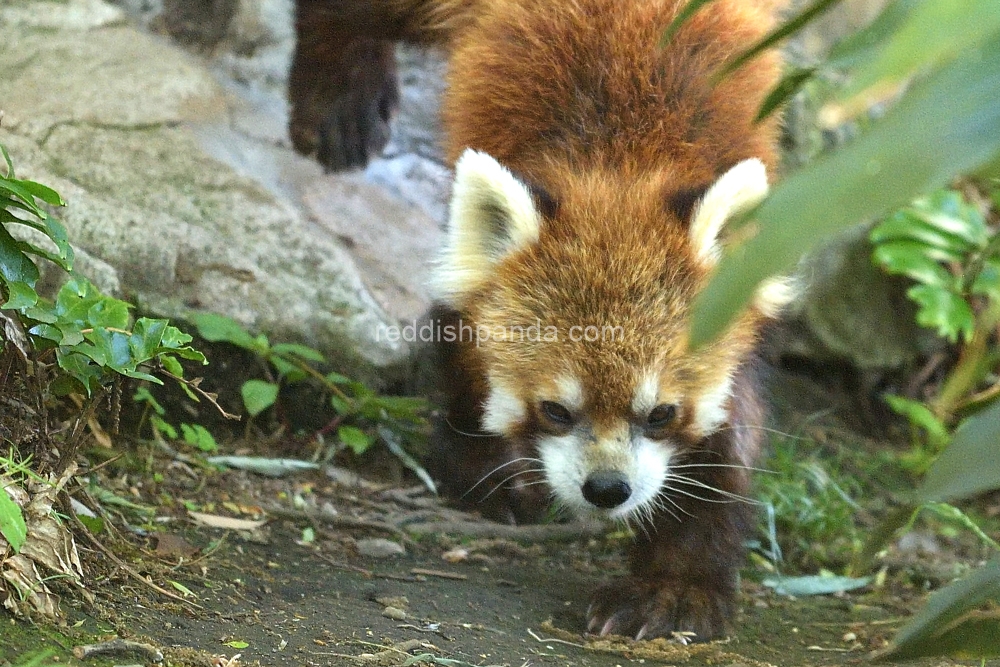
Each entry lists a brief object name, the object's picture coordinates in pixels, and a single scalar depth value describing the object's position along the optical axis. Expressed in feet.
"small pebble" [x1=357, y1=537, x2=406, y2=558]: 21.20
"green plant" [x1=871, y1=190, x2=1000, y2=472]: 30.30
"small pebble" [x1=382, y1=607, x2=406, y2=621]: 17.49
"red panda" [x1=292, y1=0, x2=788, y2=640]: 18.71
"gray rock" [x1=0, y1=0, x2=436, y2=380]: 24.03
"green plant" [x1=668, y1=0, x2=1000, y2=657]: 7.01
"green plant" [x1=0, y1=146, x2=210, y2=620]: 13.79
